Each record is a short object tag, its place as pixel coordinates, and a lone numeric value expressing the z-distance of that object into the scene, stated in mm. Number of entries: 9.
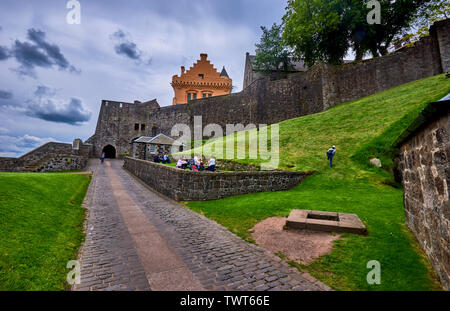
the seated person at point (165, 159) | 19889
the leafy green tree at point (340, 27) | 23516
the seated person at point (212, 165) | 12711
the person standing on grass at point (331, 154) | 12519
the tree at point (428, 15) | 24219
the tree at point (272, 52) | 34719
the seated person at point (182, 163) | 13164
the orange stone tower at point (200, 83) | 43562
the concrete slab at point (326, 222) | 5055
